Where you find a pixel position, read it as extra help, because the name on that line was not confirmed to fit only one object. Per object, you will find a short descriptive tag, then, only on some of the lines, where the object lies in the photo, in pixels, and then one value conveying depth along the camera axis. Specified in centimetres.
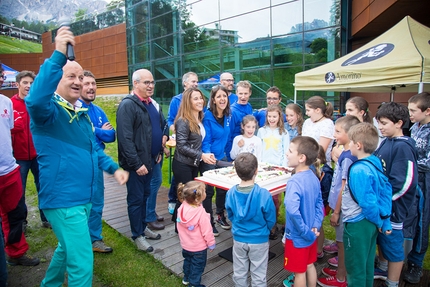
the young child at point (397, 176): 247
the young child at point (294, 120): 394
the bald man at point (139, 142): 315
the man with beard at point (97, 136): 331
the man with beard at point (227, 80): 464
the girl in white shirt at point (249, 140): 379
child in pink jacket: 262
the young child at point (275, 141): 382
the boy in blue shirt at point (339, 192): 270
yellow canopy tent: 403
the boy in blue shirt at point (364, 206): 219
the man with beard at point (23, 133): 367
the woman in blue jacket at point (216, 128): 366
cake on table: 280
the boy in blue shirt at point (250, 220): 235
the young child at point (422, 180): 275
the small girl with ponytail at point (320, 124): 358
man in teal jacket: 201
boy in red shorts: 225
